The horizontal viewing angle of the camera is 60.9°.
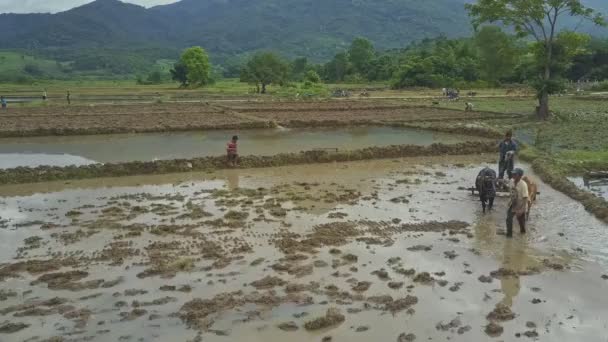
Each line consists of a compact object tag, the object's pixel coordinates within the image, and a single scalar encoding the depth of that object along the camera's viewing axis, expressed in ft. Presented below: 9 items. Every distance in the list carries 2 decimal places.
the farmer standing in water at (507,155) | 49.39
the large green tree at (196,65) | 217.15
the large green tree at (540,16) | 97.35
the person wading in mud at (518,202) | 35.37
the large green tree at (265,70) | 185.06
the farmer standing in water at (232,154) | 59.17
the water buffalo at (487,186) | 41.78
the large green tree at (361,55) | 285.02
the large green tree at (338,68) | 283.38
